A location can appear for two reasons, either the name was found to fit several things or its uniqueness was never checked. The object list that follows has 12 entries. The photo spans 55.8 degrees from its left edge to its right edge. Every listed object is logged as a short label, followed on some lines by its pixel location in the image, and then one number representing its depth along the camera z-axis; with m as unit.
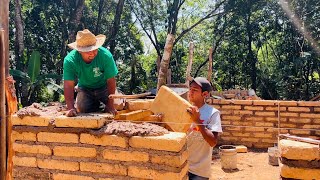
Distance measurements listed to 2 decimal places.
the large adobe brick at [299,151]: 2.09
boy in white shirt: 2.65
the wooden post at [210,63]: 10.36
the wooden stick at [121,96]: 3.12
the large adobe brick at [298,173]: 2.11
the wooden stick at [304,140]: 2.12
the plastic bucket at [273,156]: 5.63
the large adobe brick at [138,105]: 3.78
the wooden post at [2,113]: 2.50
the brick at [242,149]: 6.44
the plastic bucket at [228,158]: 5.55
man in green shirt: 3.22
